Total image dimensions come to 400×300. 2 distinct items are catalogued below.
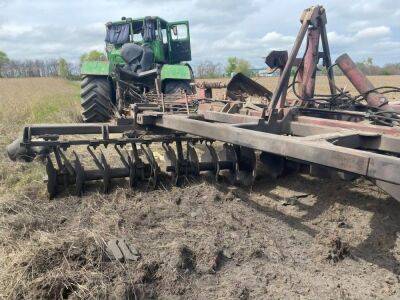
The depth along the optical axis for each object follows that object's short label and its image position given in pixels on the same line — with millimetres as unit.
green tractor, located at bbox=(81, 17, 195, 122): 8141
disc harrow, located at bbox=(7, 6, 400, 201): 3230
